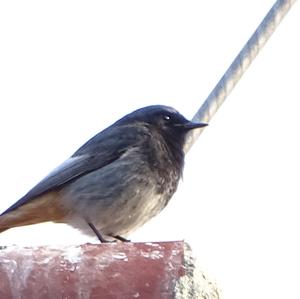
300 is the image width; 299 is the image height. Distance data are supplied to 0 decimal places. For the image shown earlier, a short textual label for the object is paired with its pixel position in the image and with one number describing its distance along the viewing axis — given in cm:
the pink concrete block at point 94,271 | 589
